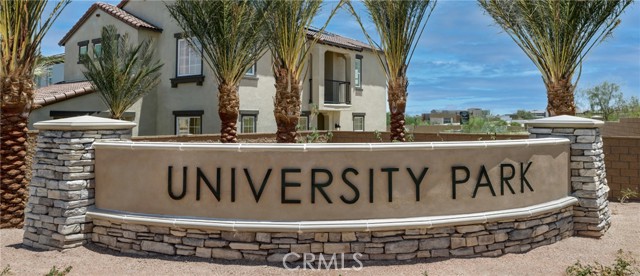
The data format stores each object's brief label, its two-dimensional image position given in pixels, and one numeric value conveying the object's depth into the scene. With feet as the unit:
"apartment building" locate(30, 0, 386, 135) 68.74
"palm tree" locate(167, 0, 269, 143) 48.55
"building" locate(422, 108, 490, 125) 310.06
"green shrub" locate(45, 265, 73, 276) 22.49
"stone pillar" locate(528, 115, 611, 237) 30.19
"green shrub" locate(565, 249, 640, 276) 23.15
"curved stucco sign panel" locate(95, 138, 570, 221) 24.41
